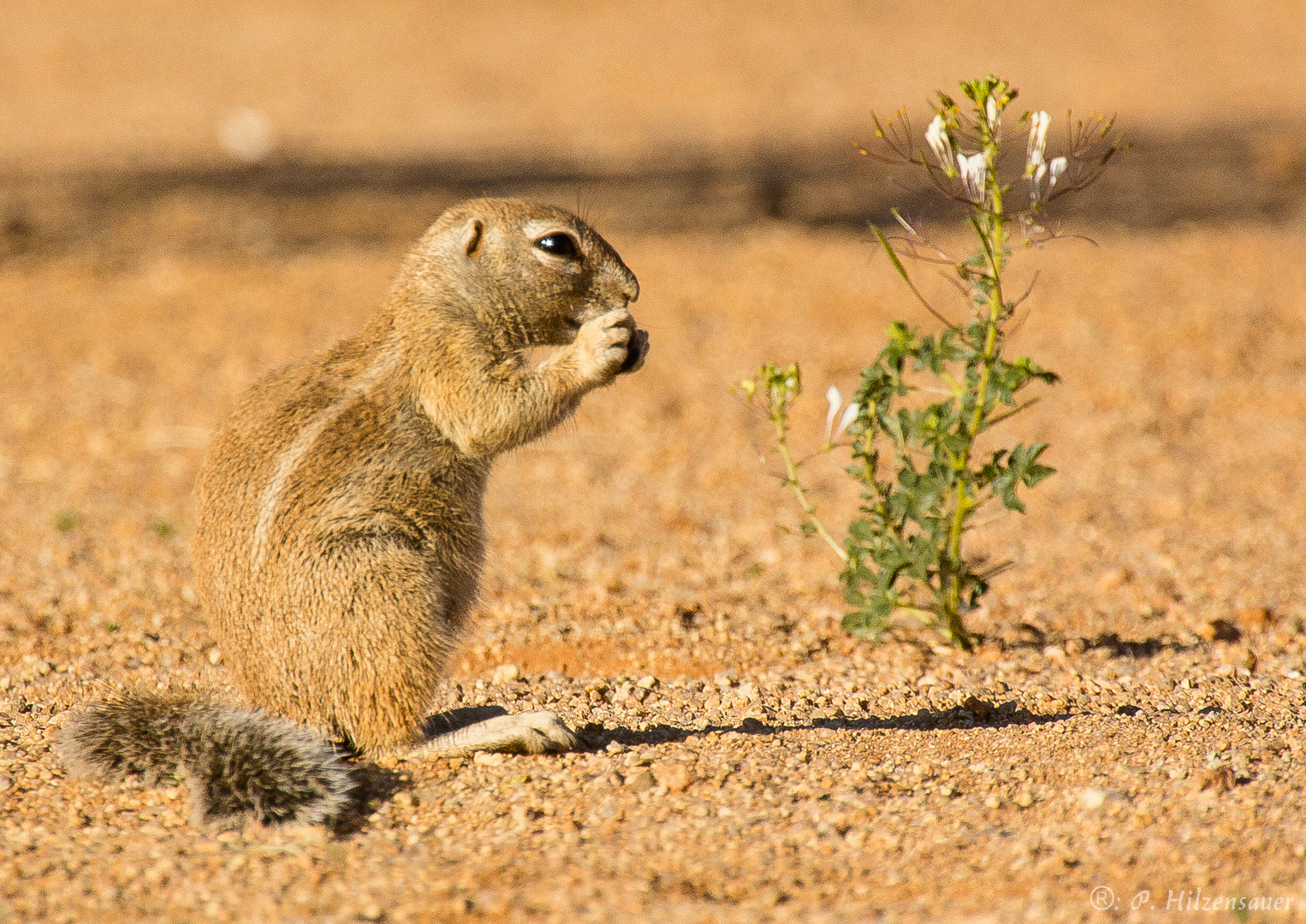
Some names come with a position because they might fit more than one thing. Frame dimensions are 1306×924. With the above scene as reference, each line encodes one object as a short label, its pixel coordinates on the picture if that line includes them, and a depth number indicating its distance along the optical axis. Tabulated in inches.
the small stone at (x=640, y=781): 284.2
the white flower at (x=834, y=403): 342.3
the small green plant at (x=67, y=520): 505.4
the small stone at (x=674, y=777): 284.0
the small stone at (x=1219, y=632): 389.4
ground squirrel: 289.0
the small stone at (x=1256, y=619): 395.5
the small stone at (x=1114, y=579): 436.5
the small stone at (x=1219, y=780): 273.6
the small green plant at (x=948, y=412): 315.0
